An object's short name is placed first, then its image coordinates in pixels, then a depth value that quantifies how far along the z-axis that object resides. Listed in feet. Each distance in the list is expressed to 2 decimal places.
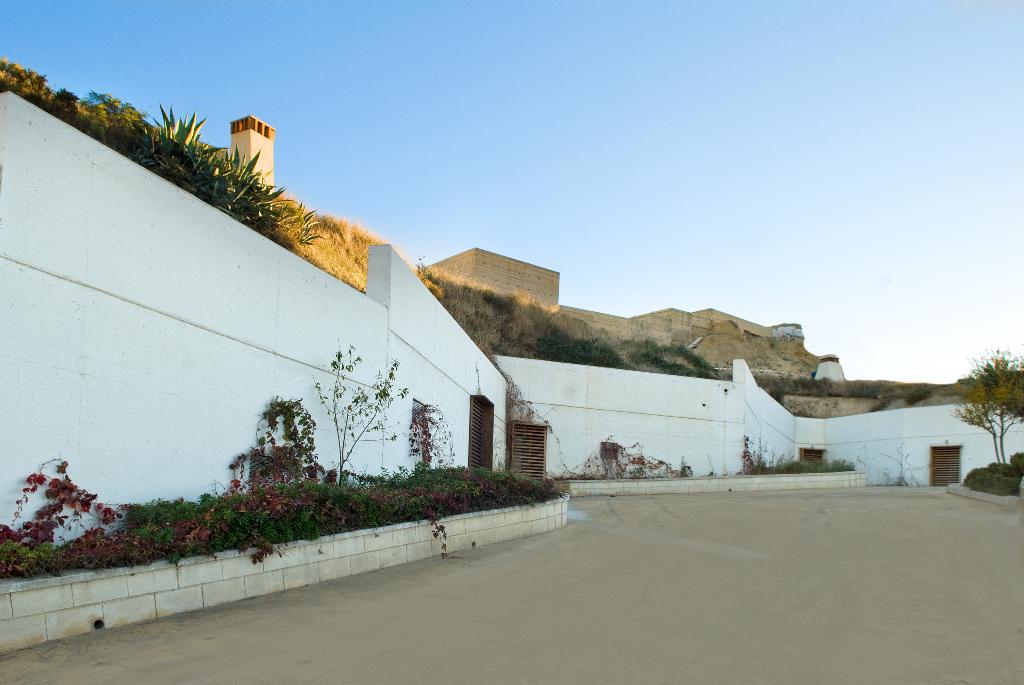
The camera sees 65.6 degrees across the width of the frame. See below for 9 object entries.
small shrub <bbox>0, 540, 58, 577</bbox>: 15.88
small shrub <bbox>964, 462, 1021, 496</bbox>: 55.98
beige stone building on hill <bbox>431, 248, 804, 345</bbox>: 109.81
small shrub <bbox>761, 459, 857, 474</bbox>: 79.92
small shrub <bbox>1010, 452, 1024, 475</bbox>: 60.08
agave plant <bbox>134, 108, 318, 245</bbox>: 33.96
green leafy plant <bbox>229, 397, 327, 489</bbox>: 25.11
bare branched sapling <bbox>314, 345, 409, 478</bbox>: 30.12
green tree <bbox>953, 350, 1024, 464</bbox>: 68.59
